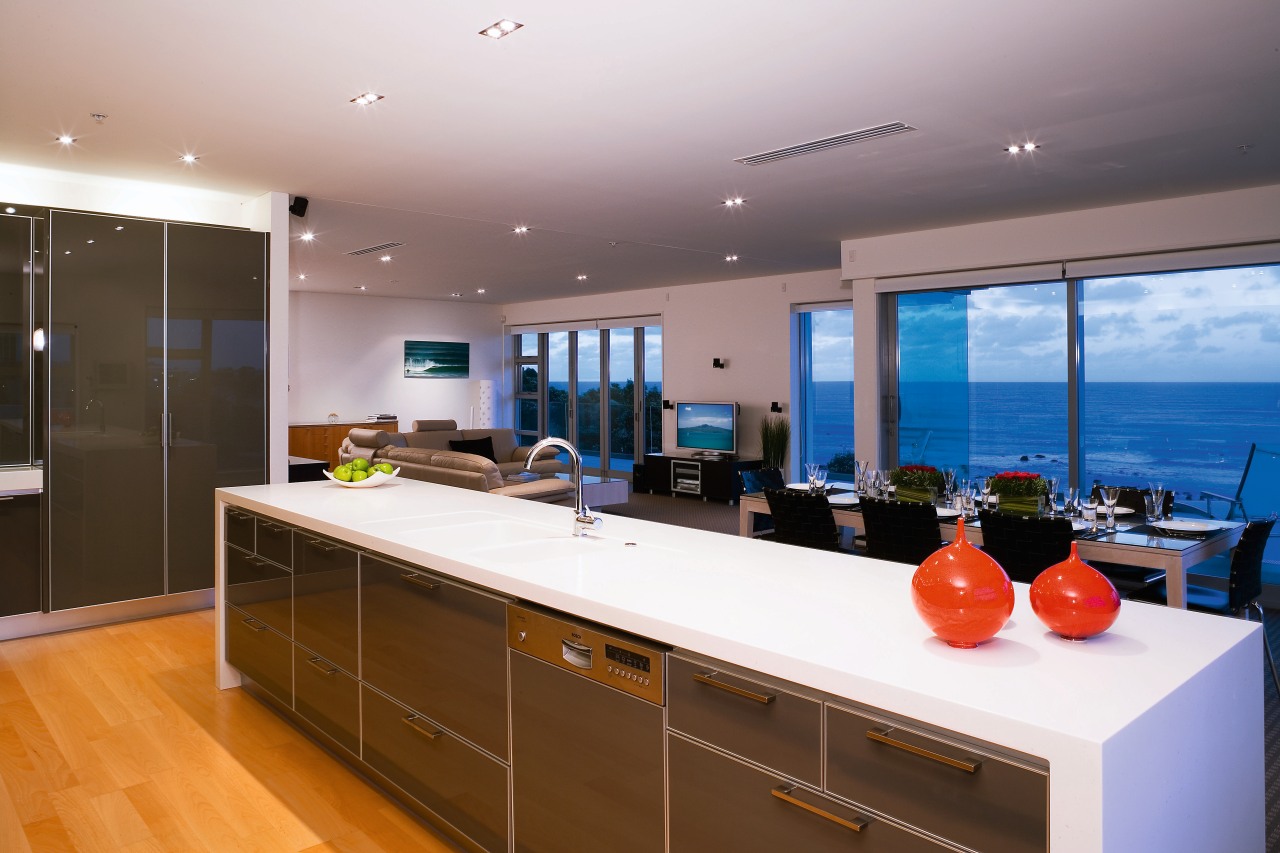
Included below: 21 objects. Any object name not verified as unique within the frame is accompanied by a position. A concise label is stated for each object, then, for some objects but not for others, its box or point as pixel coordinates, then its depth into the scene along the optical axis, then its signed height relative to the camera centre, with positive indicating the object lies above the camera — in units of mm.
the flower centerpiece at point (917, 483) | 4695 -364
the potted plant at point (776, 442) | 9805 -272
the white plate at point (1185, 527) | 4031 -529
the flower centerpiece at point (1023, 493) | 4230 -380
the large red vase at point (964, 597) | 1499 -319
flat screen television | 10312 -116
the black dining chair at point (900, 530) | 4250 -577
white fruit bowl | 4145 -299
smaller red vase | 1545 -337
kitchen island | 1217 -429
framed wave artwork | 12805 +914
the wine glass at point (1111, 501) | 4184 -415
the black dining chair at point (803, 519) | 4676 -567
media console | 9953 -693
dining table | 3658 -574
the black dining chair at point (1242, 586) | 3750 -765
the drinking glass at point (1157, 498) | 4152 -400
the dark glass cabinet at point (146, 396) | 4824 +149
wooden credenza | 11359 -268
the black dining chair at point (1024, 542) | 3726 -563
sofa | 7137 -369
